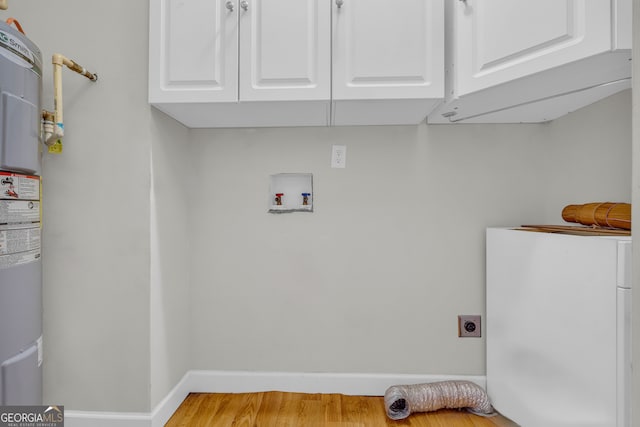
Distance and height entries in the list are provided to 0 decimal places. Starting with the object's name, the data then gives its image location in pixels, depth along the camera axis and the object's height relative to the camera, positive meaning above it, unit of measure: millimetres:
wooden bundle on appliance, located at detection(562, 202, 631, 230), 1106 -8
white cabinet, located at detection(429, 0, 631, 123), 940 +484
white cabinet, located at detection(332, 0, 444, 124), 1265 +600
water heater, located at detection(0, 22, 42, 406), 1101 -5
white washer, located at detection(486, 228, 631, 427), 957 -390
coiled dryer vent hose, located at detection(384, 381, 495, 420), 1530 -837
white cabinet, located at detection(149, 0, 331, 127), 1286 +606
